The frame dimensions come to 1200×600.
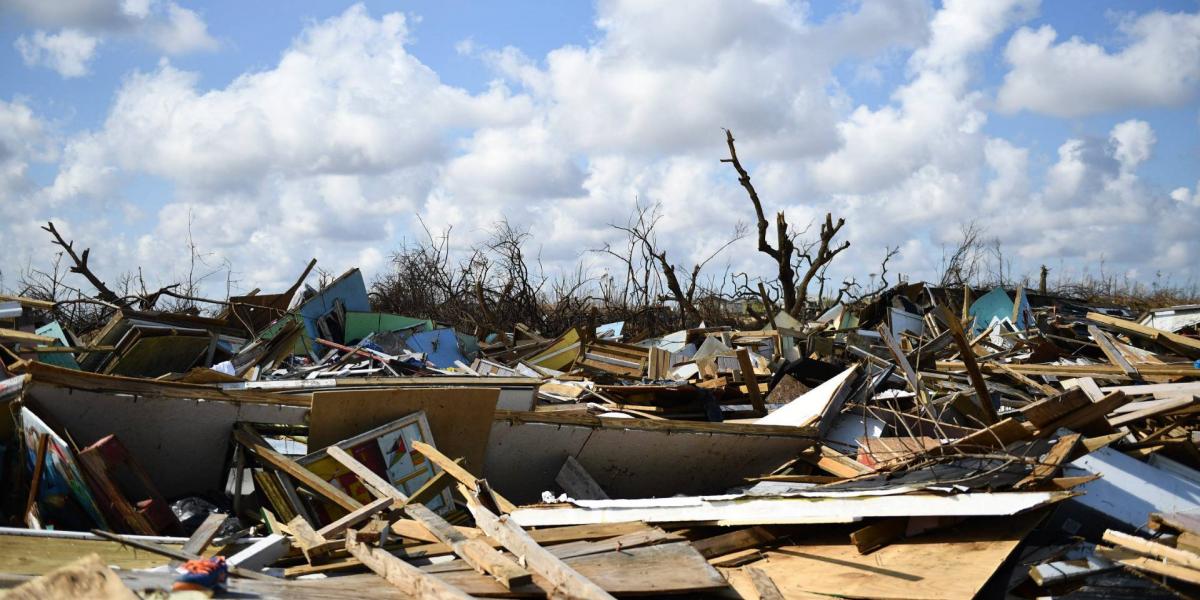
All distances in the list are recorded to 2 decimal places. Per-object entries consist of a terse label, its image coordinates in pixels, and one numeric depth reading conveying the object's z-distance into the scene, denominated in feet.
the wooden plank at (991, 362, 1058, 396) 29.71
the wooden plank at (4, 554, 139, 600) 9.95
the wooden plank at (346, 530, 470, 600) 12.76
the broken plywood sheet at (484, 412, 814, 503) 23.35
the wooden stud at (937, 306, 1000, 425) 20.35
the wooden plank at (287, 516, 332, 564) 14.66
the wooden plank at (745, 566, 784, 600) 14.33
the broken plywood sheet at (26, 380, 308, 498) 19.07
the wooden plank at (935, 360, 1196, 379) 29.69
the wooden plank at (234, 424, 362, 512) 18.71
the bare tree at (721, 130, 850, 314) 55.72
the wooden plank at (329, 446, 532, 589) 13.52
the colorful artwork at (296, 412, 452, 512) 20.03
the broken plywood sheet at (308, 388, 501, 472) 20.70
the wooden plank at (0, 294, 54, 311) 29.59
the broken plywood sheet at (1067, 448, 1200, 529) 18.76
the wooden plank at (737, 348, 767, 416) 30.60
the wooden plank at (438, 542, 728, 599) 13.58
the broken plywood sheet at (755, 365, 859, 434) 26.32
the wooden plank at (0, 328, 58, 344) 25.02
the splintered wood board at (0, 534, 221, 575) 13.70
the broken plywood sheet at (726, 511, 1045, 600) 14.93
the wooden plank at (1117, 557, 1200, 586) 14.55
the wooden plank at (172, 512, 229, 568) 14.58
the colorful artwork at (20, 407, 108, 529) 17.58
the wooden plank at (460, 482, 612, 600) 12.95
